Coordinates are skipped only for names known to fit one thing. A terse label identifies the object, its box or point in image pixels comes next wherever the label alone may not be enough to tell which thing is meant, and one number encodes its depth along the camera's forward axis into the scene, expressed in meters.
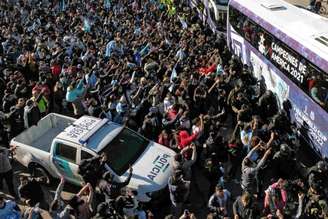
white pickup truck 9.86
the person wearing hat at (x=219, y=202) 8.62
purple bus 11.38
